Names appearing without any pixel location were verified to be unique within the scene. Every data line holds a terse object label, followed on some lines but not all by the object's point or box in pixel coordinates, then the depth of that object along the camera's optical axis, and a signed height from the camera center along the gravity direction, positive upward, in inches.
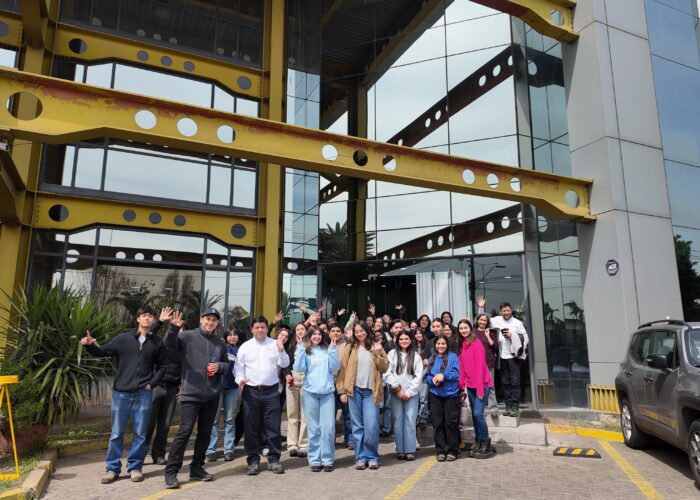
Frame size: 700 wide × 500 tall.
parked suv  206.2 -26.3
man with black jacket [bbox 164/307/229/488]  215.5 -22.0
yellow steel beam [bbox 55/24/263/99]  505.4 +302.4
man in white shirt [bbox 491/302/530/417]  325.4 -15.4
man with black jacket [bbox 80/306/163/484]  222.1 -25.8
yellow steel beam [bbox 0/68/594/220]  272.0 +124.7
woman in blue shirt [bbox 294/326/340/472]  239.8 -29.8
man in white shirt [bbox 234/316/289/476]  233.9 -29.8
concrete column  386.3 +128.8
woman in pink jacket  264.2 -26.1
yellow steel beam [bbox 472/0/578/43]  427.8 +280.8
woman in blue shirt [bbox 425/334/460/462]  257.1 -37.3
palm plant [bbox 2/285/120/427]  253.8 -7.6
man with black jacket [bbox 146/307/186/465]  247.9 -34.3
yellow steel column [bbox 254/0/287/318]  537.6 +164.9
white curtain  483.5 +39.0
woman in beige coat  243.9 -27.8
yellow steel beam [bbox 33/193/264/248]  467.5 +118.0
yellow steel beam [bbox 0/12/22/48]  464.1 +287.2
